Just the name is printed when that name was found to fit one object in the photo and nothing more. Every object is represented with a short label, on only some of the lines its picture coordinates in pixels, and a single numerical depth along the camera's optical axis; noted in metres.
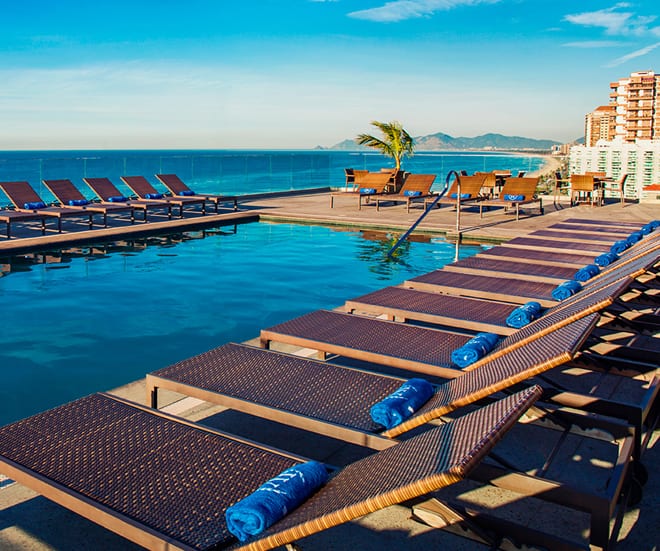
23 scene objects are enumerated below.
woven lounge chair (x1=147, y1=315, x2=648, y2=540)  2.38
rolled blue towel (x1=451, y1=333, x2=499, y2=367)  3.18
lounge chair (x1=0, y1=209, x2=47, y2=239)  9.78
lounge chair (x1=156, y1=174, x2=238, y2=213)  13.25
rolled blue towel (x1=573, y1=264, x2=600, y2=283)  4.95
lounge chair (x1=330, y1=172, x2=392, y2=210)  14.30
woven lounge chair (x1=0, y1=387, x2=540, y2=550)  1.69
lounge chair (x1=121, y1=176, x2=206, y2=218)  12.73
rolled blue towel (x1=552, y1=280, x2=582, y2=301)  4.48
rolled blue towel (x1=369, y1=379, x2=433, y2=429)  2.55
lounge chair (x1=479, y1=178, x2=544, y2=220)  12.66
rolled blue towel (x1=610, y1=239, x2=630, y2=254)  6.07
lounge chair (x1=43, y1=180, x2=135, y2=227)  11.30
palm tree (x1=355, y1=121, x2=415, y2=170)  19.41
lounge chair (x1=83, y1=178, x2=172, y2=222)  11.86
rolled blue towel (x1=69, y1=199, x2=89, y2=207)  11.47
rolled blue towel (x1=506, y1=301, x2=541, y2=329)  3.90
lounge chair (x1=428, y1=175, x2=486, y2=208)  13.30
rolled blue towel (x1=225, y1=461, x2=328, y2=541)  1.81
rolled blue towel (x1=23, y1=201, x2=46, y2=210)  10.61
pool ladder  9.34
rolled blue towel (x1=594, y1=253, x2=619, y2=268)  5.55
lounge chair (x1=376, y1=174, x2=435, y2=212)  14.07
